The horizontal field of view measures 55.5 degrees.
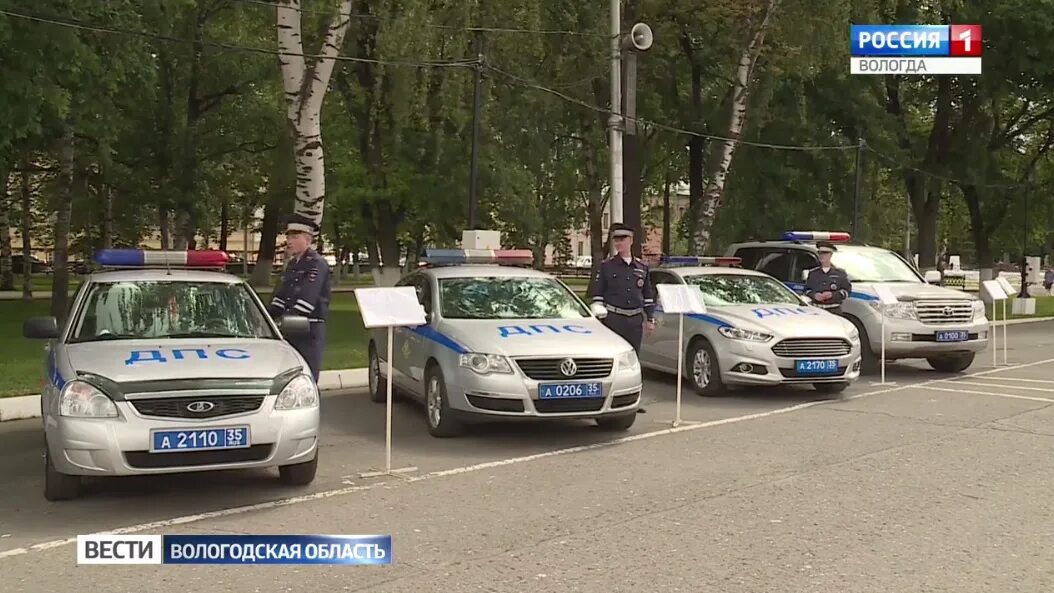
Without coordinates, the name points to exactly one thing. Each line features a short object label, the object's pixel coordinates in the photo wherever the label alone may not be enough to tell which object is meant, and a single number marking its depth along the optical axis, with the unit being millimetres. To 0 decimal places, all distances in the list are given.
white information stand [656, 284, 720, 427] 10359
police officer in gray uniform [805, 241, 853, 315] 14117
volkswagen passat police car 8594
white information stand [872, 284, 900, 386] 13609
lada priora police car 6254
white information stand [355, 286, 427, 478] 7980
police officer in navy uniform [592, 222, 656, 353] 10867
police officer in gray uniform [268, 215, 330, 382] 8672
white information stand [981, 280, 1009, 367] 15805
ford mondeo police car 11641
